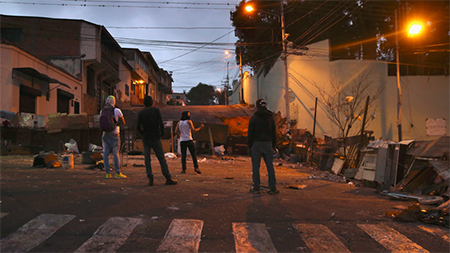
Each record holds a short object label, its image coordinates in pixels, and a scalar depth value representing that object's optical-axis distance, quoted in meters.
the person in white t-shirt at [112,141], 6.38
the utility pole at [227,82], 71.88
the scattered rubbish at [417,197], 5.32
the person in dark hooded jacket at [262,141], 5.86
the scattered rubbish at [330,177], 8.52
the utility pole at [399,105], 18.02
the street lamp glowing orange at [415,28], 12.97
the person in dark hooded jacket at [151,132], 5.97
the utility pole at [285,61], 18.27
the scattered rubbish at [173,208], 4.34
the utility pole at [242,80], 38.30
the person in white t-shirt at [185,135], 8.02
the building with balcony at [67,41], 21.91
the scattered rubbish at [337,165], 9.59
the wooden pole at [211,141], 15.71
